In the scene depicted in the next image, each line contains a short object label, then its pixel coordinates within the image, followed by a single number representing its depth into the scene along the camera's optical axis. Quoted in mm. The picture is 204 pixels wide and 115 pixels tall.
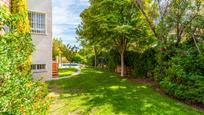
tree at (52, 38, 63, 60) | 22451
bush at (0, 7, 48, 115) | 1705
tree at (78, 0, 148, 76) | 9948
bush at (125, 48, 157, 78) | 9692
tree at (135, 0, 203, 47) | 7409
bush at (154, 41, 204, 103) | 6327
